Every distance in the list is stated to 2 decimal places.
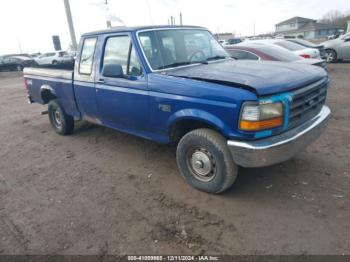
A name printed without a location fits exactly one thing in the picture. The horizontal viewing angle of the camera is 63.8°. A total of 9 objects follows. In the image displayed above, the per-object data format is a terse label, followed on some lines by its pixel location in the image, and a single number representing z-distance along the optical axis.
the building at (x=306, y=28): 69.56
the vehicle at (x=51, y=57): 26.84
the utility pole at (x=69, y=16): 17.75
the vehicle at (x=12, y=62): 26.80
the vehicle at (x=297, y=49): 9.44
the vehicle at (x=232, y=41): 31.86
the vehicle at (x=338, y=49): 13.97
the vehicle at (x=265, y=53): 7.43
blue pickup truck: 2.92
